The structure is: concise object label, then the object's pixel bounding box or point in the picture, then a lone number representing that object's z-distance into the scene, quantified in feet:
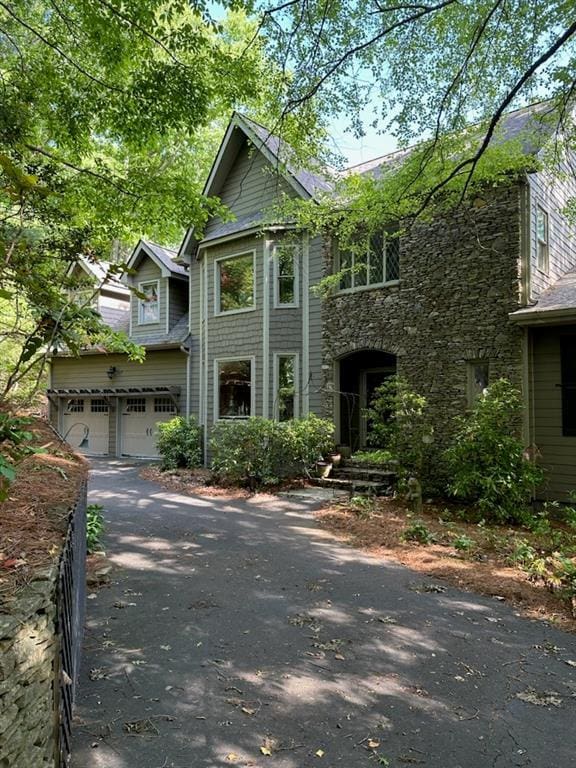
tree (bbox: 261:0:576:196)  19.99
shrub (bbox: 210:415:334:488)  35.47
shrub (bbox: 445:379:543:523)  26.45
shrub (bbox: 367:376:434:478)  30.81
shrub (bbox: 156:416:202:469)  44.78
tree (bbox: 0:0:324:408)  18.86
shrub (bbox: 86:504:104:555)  19.74
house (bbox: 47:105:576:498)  30.76
